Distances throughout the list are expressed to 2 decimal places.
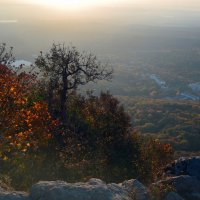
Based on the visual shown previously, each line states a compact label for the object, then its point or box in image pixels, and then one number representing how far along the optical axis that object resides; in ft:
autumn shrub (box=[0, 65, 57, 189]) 52.49
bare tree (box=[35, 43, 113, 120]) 103.50
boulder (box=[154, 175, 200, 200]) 45.09
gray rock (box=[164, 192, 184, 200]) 40.86
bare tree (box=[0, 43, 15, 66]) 98.43
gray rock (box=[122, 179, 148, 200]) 38.50
